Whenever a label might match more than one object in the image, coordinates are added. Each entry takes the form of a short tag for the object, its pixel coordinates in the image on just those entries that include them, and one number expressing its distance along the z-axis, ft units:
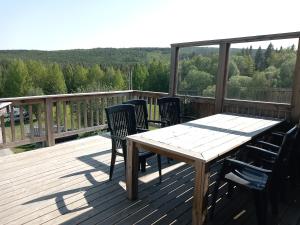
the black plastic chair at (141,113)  10.77
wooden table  5.78
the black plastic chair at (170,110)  11.71
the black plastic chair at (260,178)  5.86
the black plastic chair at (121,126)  8.70
